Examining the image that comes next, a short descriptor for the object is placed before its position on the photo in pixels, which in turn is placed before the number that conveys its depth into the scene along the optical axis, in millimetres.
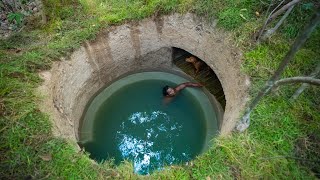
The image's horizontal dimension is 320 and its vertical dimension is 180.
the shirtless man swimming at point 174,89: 3910
